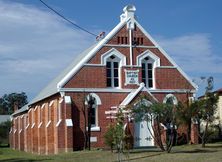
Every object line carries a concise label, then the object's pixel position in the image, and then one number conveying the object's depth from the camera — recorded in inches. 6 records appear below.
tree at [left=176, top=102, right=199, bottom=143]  1240.0
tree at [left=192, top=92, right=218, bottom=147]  1336.1
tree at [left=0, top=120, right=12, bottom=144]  3128.2
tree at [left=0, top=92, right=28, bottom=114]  5620.1
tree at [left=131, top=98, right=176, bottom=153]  1101.1
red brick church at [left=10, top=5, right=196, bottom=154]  1512.1
